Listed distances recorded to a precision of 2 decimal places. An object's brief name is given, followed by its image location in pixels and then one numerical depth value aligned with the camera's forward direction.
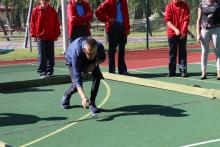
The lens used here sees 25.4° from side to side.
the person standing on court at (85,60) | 6.80
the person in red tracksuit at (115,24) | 11.66
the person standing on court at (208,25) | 10.57
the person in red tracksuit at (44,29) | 11.62
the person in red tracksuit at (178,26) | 11.30
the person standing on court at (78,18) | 11.21
